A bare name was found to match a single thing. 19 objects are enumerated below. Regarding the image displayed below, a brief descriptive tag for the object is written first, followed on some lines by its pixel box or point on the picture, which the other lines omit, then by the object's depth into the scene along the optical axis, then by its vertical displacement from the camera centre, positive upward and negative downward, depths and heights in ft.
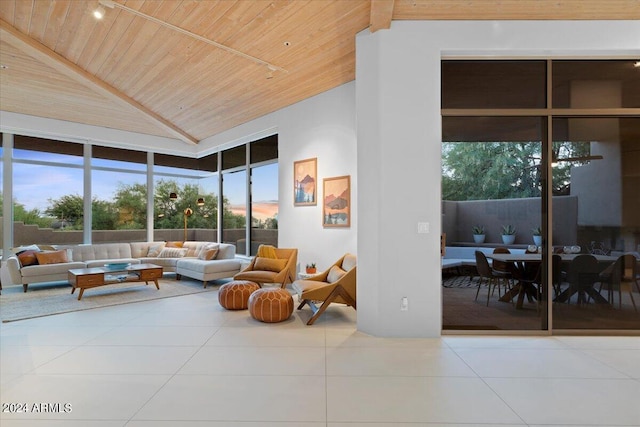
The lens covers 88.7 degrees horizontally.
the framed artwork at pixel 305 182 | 20.11 +2.17
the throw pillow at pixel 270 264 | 19.76 -2.95
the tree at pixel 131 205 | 28.96 +0.96
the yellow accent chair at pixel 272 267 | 19.06 -3.12
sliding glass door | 12.60 +0.95
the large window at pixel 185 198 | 30.78 +1.76
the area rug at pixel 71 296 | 15.99 -4.66
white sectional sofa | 20.59 -3.28
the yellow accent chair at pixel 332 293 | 14.11 -3.35
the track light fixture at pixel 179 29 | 12.17 +7.73
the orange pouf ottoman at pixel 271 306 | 13.97 -3.87
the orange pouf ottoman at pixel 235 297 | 16.02 -3.96
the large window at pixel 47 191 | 23.89 +1.92
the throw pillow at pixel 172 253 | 26.53 -3.01
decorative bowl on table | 20.36 -3.19
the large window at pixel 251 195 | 24.40 +1.71
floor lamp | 30.12 +0.10
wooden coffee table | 18.37 -3.61
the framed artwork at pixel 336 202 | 18.13 +0.84
